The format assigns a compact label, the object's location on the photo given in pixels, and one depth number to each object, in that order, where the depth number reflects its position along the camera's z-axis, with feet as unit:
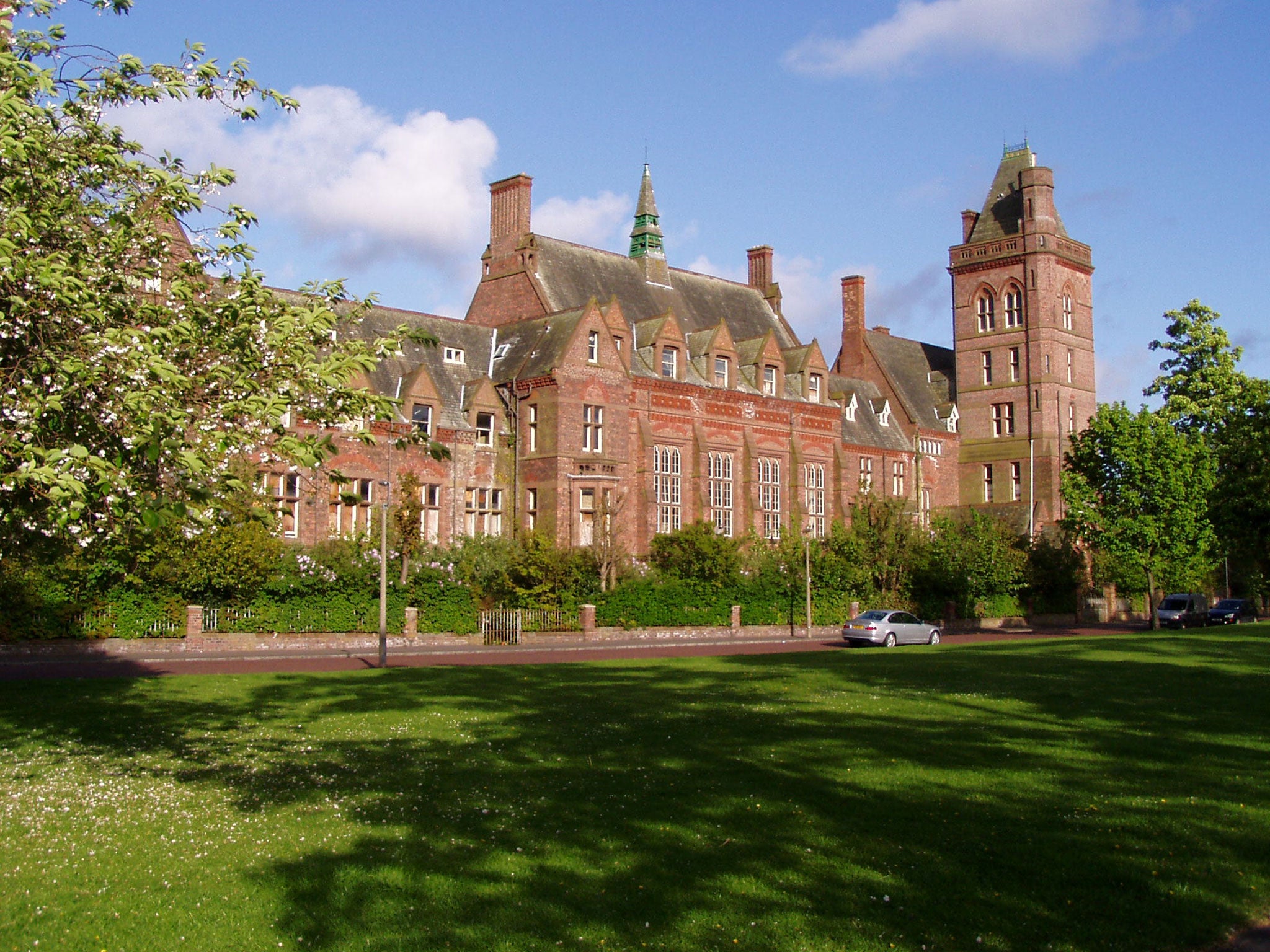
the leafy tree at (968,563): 207.62
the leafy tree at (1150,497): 190.60
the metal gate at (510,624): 155.53
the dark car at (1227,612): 214.90
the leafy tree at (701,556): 178.29
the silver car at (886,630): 155.12
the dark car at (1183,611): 209.56
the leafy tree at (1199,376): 227.81
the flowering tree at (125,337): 35.76
